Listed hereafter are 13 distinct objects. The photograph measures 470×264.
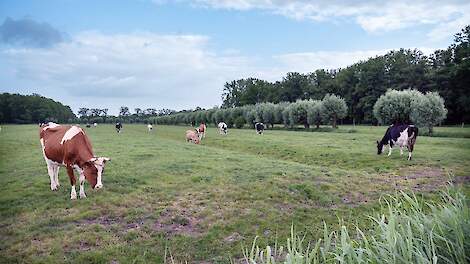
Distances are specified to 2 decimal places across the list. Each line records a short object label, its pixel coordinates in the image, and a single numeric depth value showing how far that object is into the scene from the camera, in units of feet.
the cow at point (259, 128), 167.43
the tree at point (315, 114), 208.22
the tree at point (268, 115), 256.34
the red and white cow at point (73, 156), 38.60
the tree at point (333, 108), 203.10
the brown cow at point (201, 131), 144.05
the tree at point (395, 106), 150.71
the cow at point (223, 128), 172.52
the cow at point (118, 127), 135.70
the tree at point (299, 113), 222.93
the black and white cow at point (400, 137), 71.31
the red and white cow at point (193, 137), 124.06
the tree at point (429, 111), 132.57
